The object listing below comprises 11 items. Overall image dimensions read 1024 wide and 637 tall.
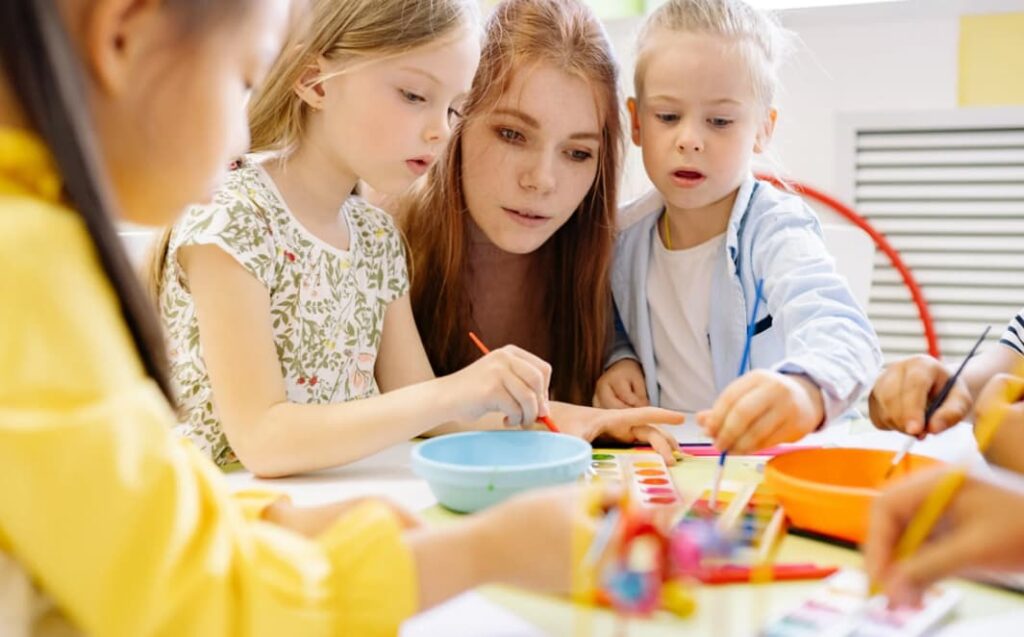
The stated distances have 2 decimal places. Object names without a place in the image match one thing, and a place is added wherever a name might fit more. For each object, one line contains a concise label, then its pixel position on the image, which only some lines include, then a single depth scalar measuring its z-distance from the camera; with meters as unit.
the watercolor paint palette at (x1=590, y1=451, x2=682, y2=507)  0.77
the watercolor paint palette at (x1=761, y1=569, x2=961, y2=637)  0.51
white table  0.54
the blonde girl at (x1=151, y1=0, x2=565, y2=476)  0.90
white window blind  2.05
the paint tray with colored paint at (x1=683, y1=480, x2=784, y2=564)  0.63
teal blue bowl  0.72
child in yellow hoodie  0.38
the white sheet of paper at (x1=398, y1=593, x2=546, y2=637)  0.54
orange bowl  0.65
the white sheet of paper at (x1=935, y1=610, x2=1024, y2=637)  0.52
